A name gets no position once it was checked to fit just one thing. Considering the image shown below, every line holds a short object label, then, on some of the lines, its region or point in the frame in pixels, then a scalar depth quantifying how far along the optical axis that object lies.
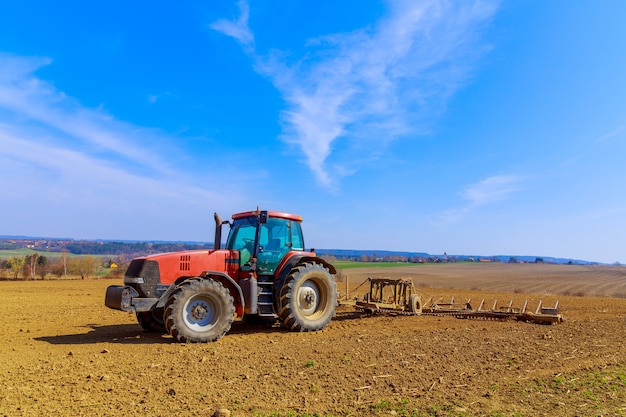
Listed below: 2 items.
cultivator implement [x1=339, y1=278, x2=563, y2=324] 11.26
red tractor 8.10
